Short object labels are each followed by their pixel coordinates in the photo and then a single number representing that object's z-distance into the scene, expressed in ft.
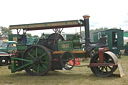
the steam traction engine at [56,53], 20.01
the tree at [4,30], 235.81
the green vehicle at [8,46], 39.56
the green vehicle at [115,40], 48.24
